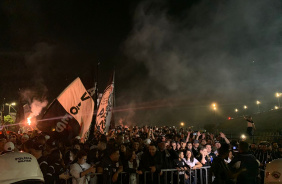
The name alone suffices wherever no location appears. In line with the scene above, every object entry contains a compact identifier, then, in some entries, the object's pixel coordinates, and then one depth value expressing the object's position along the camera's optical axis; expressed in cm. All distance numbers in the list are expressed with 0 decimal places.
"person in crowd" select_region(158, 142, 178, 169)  776
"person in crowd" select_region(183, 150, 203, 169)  871
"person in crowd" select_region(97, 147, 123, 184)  653
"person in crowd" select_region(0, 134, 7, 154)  762
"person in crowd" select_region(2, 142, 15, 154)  587
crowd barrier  709
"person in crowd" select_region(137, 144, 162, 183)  721
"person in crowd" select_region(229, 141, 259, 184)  567
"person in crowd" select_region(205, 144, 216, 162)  978
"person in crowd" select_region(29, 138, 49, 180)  457
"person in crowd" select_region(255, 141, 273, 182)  1019
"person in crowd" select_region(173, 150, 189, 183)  792
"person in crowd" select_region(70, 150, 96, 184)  614
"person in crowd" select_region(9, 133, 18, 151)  1033
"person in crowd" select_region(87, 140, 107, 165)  781
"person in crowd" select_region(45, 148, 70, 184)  593
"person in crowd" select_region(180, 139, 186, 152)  1060
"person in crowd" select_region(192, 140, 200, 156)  1026
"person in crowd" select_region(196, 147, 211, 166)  873
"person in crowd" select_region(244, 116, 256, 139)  1798
